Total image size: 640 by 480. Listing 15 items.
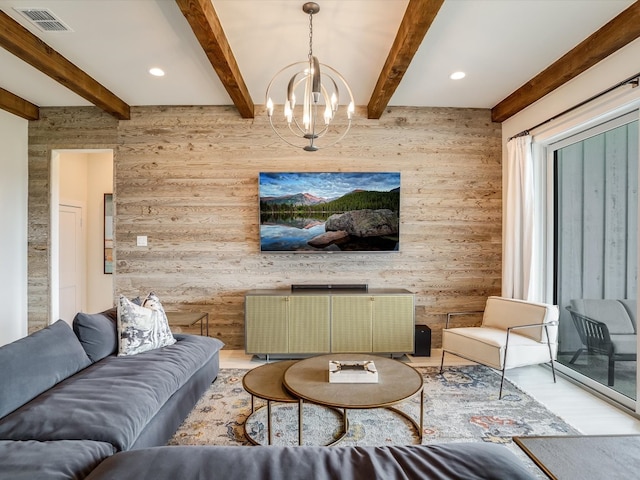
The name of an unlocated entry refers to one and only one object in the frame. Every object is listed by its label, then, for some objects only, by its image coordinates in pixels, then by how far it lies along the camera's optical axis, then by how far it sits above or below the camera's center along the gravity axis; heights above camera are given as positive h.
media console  3.55 -0.88
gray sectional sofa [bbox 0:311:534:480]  1.09 -0.80
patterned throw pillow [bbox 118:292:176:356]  2.47 -0.67
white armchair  2.83 -0.86
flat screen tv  3.85 +0.30
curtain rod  2.40 +1.12
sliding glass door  2.62 -0.13
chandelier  2.06 +1.21
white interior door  4.62 -0.33
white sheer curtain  3.46 +0.18
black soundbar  3.84 -0.54
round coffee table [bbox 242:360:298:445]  1.92 -0.88
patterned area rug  2.14 -1.23
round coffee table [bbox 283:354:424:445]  1.83 -0.85
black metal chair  2.74 -0.85
